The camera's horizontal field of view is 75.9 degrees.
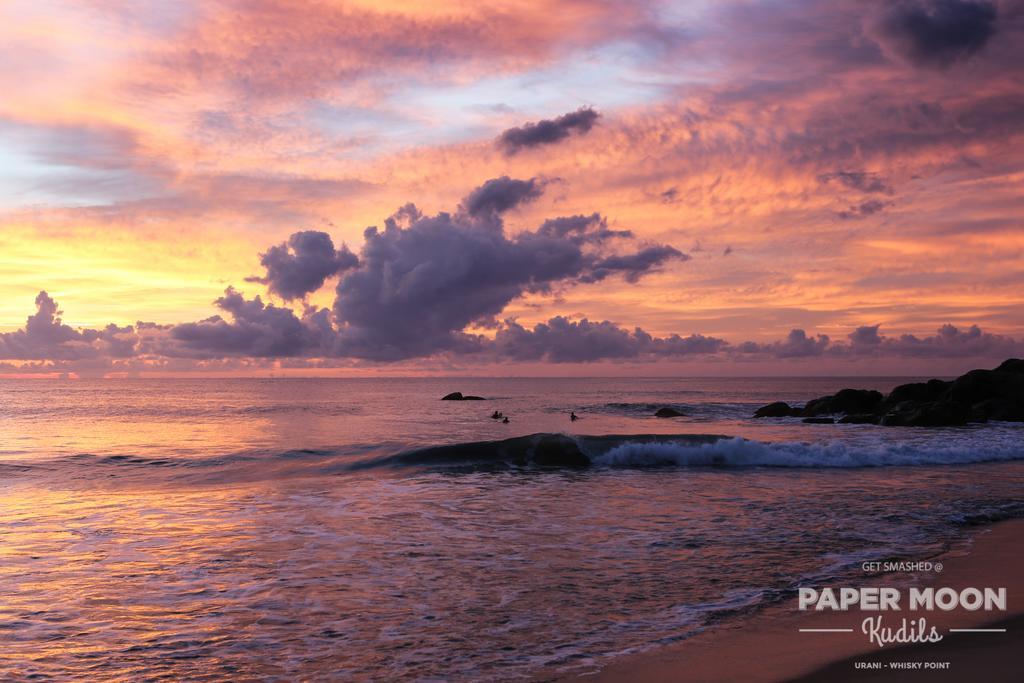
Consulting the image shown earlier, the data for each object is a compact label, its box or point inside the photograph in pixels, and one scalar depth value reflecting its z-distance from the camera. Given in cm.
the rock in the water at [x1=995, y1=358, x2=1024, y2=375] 4900
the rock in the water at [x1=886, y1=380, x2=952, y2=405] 4947
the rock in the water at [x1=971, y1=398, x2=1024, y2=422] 4366
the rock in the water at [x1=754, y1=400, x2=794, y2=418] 5778
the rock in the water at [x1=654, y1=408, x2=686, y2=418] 6259
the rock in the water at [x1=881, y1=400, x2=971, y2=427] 3988
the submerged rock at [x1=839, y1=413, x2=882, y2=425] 4519
